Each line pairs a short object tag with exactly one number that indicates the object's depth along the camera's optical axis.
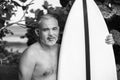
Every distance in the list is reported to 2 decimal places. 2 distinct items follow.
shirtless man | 2.44
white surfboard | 2.61
